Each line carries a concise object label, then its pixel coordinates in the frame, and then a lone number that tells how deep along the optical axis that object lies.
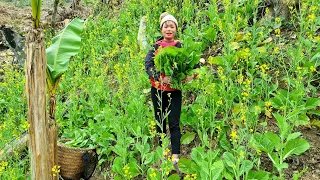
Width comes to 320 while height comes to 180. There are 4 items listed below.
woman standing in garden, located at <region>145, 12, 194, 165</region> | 3.69
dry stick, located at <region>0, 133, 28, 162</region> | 4.11
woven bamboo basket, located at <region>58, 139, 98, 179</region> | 4.17
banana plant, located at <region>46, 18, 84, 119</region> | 3.48
